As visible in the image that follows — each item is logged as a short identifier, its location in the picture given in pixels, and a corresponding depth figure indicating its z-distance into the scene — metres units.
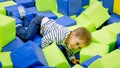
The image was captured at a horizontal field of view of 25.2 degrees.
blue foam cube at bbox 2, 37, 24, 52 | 1.99
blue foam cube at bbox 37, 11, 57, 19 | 2.59
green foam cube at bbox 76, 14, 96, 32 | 2.35
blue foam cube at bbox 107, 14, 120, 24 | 2.47
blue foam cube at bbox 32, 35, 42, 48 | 2.18
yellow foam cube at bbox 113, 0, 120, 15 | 2.45
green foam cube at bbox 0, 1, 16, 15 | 2.66
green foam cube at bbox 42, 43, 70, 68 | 1.71
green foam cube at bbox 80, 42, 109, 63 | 1.83
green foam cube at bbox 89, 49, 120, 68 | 1.49
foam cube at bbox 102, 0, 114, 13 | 2.59
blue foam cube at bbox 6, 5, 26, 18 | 2.58
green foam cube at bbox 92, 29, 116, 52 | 2.01
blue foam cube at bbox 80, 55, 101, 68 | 1.63
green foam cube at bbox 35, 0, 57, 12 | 2.67
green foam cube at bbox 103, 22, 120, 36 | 2.10
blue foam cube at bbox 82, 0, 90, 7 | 2.82
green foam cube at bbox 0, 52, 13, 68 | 1.70
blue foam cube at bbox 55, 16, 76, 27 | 2.42
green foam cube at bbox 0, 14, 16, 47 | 1.95
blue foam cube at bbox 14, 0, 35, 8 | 2.89
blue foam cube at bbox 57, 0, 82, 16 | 2.59
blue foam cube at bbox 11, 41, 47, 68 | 1.62
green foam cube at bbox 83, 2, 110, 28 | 2.41
